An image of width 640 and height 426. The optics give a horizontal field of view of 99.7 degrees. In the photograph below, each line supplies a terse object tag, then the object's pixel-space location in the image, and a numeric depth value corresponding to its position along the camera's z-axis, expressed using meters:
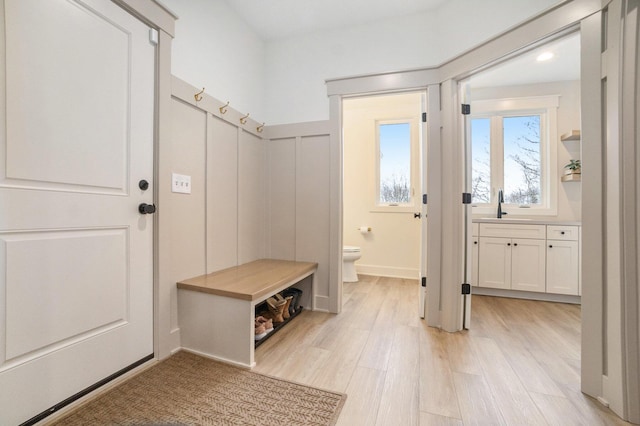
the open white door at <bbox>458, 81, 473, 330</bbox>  2.17
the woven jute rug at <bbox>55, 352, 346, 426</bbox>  1.20
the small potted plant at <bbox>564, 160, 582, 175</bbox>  3.12
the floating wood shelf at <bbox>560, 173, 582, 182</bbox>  3.08
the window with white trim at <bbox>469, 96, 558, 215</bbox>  3.35
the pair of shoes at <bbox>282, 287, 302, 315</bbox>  2.44
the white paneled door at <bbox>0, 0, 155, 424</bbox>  1.08
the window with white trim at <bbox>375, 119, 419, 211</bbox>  3.92
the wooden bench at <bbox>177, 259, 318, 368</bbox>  1.63
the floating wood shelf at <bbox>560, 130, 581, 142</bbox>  3.11
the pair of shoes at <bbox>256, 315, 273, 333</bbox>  2.01
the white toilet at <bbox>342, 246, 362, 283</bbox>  3.48
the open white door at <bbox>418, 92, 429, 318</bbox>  2.33
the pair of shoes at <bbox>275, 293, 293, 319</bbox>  2.28
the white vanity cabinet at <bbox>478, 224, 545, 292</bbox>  3.01
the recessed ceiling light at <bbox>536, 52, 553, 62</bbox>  2.76
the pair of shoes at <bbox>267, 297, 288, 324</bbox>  2.20
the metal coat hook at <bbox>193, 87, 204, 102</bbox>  1.93
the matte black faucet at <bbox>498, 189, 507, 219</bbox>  3.41
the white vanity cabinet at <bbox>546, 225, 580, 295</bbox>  2.90
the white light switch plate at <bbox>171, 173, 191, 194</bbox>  1.79
